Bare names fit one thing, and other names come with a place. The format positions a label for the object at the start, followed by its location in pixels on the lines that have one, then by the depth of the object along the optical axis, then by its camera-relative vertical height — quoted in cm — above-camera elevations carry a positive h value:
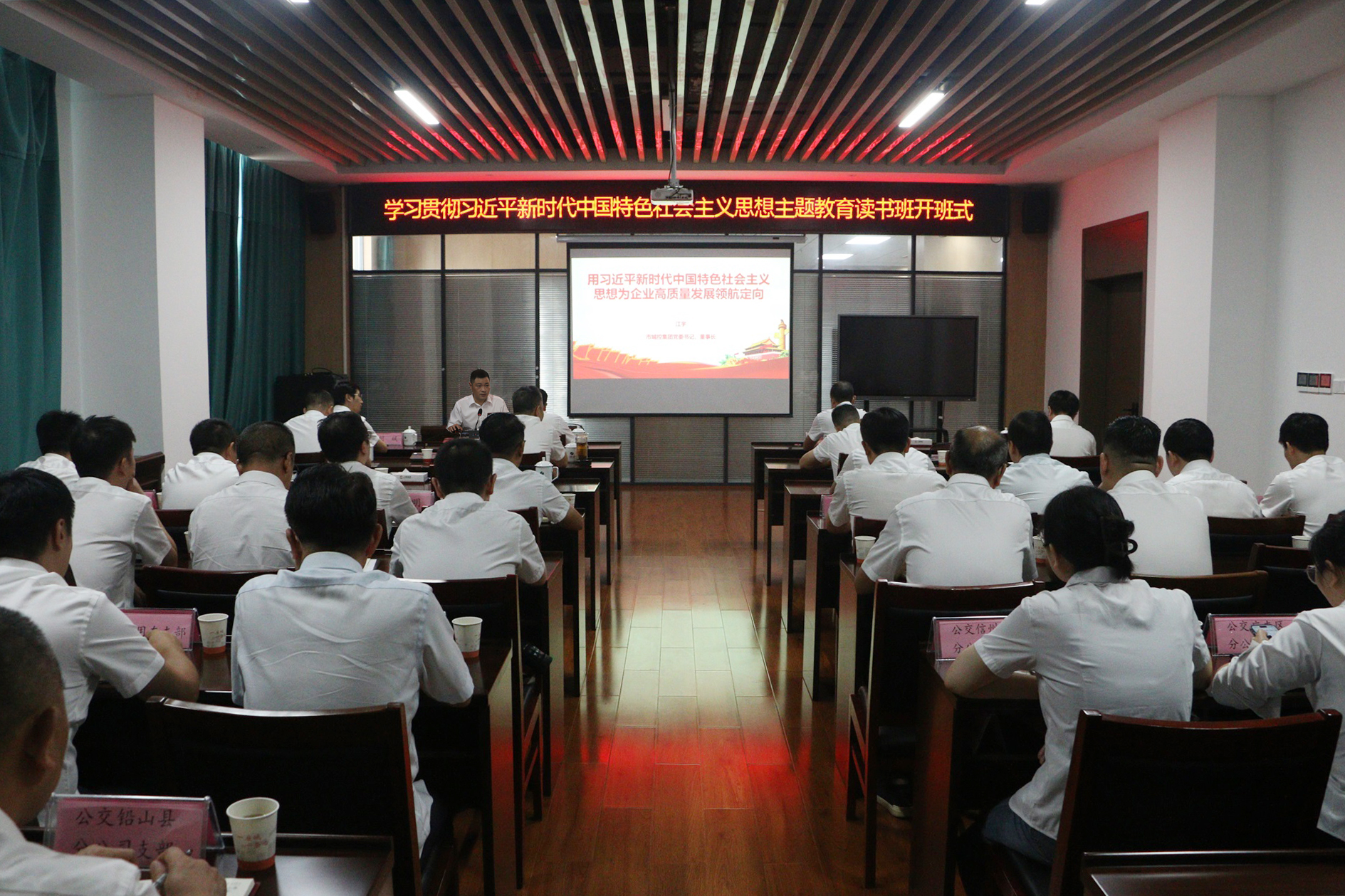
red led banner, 809 +150
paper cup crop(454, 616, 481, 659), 210 -56
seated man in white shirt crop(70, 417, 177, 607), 266 -41
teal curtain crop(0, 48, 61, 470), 492 +66
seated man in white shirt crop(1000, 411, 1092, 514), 352 -31
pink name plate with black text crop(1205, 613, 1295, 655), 212 -55
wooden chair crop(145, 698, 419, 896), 140 -60
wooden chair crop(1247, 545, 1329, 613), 272 -55
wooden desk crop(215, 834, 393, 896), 124 -67
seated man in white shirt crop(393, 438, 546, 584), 266 -43
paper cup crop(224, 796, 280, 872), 123 -59
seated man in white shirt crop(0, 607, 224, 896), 86 -38
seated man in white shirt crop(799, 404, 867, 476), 547 -34
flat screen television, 857 +28
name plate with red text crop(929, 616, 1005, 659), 210 -55
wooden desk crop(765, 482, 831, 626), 464 -75
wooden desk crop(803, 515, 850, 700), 380 -86
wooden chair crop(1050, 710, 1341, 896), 139 -61
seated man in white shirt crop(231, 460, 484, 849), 166 -46
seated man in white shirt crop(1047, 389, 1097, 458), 597 -28
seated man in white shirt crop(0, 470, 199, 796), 159 -41
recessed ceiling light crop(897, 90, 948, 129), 580 +180
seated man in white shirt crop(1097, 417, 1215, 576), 271 -40
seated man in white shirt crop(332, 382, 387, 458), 621 -13
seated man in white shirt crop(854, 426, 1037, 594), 261 -43
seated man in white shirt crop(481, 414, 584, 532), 353 -35
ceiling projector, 649 +129
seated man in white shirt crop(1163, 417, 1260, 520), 349 -34
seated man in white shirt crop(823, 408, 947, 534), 360 -36
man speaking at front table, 720 -20
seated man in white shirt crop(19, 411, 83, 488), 360 -22
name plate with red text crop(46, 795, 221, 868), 119 -57
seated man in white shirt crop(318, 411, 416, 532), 342 -28
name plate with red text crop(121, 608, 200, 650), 212 -55
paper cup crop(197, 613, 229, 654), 213 -58
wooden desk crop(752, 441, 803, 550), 646 -50
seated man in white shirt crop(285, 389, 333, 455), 554 -26
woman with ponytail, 169 -47
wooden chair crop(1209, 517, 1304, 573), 316 -49
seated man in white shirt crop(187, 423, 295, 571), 283 -45
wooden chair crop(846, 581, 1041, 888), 225 -65
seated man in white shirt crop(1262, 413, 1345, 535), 359 -34
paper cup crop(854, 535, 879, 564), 295 -51
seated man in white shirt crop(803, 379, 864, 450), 641 -25
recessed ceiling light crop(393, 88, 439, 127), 578 +176
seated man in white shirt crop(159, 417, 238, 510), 366 -37
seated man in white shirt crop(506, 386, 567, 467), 571 -31
